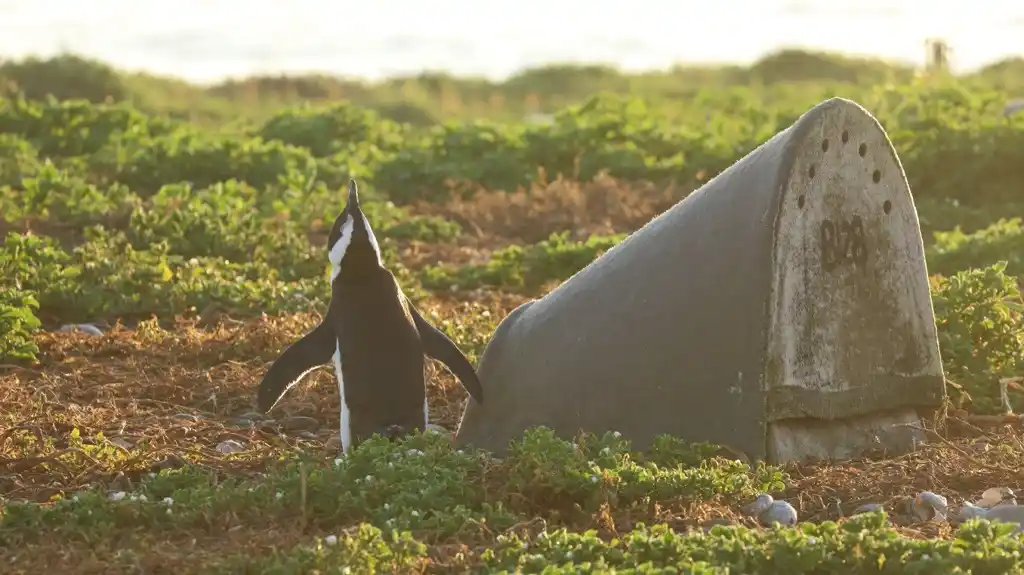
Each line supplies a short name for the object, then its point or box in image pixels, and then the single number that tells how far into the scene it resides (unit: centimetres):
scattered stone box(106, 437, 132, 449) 1333
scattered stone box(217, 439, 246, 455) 1342
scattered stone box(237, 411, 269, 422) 1490
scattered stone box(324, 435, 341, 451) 1369
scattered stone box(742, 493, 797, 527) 1055
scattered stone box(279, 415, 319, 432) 1473
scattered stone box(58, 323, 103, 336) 1819
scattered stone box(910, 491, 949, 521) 1082
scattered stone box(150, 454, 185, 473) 1261
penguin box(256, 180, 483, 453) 1302
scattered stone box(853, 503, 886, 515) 1088
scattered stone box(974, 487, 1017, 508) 1115
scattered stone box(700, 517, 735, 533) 1030
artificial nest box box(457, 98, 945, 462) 1196
